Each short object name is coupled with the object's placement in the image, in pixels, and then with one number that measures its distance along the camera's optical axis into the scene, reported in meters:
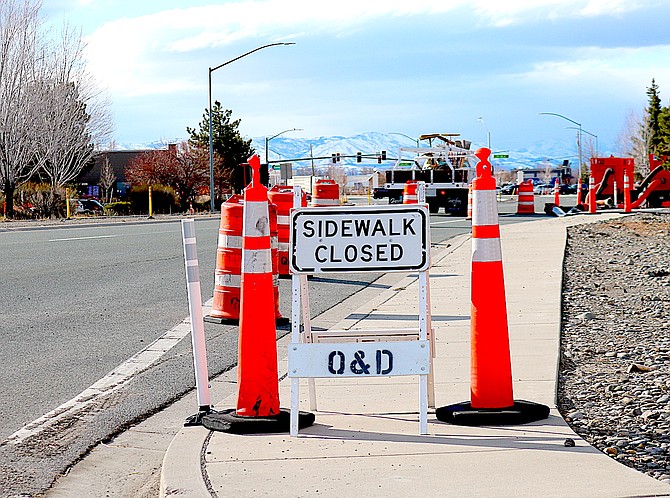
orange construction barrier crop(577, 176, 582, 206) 35.28
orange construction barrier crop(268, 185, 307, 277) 13.03
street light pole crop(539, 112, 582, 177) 82.36
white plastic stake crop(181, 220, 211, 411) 5.64
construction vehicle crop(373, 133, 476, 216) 34.47
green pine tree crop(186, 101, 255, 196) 70.25
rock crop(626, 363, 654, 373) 6.94
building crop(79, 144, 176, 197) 80.00
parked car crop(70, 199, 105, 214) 43.89
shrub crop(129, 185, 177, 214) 47.34
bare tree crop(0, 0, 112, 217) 40.75
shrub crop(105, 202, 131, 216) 45.66
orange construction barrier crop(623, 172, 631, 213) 30.45
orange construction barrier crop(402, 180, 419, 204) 18.08
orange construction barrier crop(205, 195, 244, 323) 9.52
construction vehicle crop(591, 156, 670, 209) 34.06
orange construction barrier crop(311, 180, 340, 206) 15.71
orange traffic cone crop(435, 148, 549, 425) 5.29
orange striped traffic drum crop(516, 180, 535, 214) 34.12
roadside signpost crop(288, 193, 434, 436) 5.14
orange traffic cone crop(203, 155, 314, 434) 5.29
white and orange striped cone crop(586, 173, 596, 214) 30.60
